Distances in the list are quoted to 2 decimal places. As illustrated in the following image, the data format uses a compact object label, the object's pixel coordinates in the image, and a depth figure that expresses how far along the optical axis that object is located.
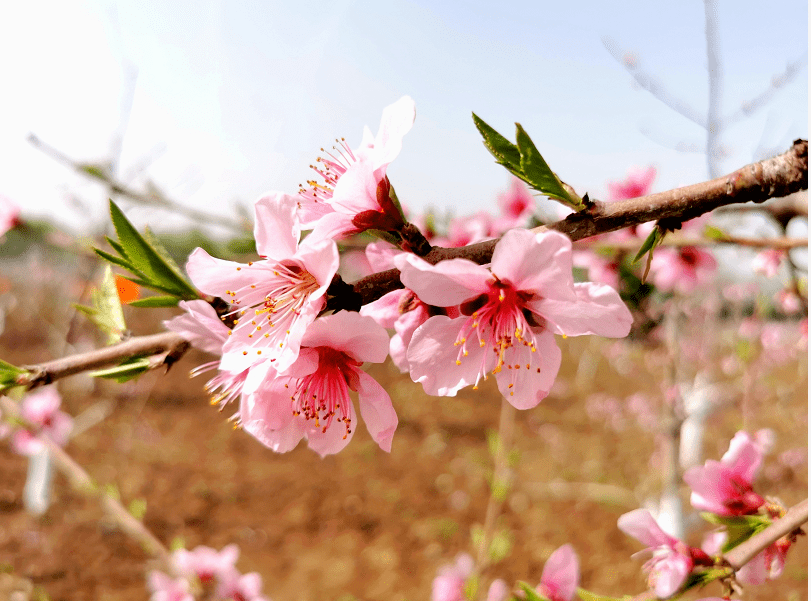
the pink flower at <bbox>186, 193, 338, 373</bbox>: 0.09
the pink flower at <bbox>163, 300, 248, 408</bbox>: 0.11
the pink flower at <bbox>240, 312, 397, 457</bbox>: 0.10
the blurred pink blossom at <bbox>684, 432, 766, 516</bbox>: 0.15
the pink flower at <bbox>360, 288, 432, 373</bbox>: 0.10
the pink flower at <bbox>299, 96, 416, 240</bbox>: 0.10
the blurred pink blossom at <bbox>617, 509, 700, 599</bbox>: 0.12
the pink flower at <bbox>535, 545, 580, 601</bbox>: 0.17
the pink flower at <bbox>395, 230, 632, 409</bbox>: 0.09
